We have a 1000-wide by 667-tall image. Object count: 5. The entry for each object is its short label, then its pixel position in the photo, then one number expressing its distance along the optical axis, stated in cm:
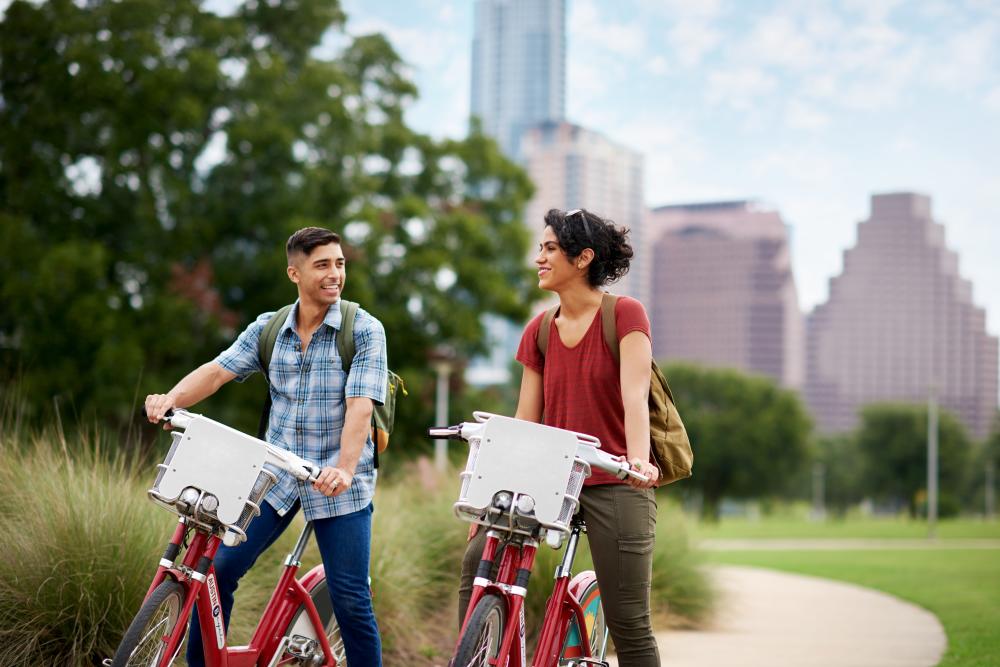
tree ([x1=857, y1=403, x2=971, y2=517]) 7112
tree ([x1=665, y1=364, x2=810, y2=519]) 6356
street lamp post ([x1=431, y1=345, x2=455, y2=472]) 2144
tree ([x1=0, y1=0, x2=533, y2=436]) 2000
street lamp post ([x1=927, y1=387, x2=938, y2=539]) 3503
